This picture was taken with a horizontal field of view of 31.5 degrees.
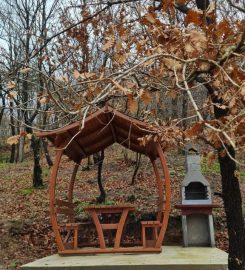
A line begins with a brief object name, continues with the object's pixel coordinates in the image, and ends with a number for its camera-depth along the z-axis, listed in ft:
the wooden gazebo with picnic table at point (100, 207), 25.64
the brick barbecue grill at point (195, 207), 30.17
